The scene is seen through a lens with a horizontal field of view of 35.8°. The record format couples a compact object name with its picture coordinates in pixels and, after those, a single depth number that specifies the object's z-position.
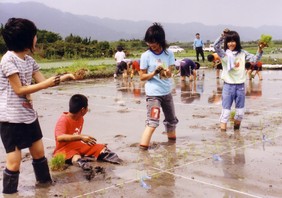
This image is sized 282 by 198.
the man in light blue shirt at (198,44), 25.95
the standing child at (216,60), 15.64
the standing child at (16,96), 4.22
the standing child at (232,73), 6.96
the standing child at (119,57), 18.28
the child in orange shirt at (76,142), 5.12
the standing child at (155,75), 5.87
